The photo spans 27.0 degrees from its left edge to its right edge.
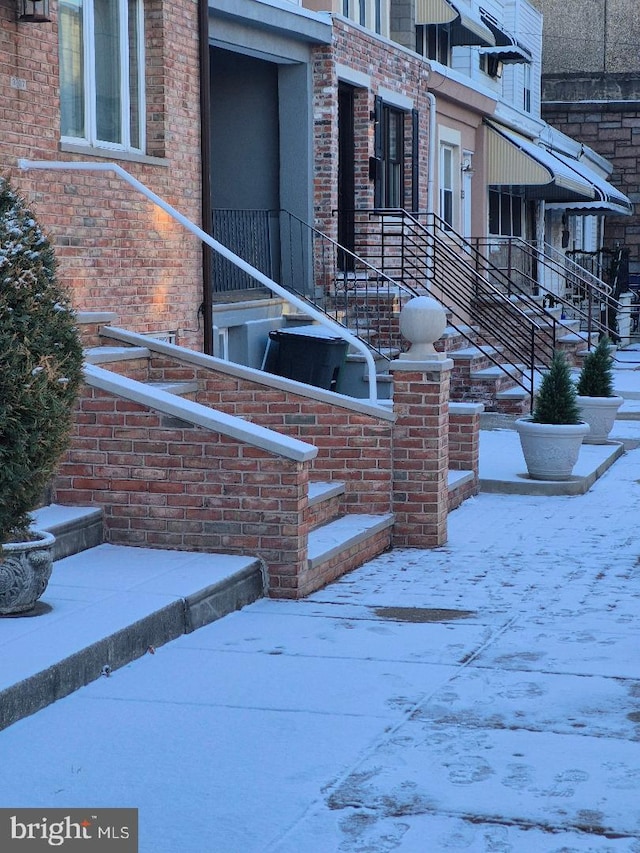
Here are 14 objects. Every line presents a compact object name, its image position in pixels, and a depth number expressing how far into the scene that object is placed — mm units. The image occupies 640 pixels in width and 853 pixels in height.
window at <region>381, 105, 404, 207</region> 18344
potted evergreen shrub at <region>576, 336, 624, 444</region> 13930
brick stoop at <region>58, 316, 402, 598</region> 7445
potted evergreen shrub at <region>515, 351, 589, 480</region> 11578
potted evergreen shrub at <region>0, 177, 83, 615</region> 4945
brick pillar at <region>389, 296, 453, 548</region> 9070
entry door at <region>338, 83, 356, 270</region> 17281
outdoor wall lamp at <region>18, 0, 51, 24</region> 9195
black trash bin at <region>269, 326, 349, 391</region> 14000
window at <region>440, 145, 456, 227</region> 21609
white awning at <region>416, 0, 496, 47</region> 20594
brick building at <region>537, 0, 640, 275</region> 33531
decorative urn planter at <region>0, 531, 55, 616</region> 6012
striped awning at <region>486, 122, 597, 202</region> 23625
